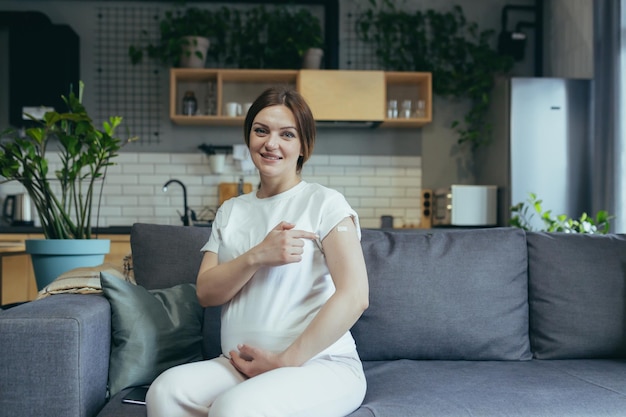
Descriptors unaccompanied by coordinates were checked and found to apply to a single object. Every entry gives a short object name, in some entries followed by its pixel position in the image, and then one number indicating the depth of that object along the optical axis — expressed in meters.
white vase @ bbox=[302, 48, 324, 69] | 5.13
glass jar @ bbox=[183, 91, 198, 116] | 5.14
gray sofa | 1.90
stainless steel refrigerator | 4.66
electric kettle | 4.99
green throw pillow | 1.89
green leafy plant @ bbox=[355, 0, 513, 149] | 5.36
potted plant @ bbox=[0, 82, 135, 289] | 2.48
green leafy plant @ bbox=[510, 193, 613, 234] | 3.09
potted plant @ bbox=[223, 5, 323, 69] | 5.22
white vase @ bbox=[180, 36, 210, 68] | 5.08
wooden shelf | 5.07
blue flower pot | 2.48
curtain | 4.09
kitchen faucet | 5.01
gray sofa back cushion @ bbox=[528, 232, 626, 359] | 2.22
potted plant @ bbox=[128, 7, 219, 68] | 5.09
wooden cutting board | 5.27
